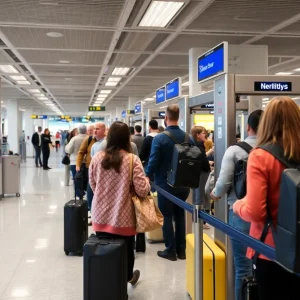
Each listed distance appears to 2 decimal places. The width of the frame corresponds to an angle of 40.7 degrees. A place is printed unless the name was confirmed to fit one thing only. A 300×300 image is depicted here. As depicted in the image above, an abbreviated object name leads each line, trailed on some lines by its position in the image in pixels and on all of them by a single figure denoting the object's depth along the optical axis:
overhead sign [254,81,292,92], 3.46
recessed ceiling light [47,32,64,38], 7.06
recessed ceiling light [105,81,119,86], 14.01
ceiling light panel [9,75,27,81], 12.80
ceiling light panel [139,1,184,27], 5.47
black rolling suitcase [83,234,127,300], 3.12
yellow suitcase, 3.24
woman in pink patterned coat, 3.29
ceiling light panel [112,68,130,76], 11.17
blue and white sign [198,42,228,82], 3.65
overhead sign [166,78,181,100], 6.76
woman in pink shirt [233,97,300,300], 1.77
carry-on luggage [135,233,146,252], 5.16
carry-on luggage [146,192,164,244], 5.63
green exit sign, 22.88
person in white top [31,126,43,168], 17.83
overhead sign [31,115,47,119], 29.62
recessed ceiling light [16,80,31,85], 14.10
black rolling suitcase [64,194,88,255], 4.96
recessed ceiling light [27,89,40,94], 17.17
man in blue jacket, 4.60
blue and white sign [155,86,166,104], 7.91
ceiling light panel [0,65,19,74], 10.92
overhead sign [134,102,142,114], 11.84
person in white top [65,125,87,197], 7.70
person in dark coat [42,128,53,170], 16.69
